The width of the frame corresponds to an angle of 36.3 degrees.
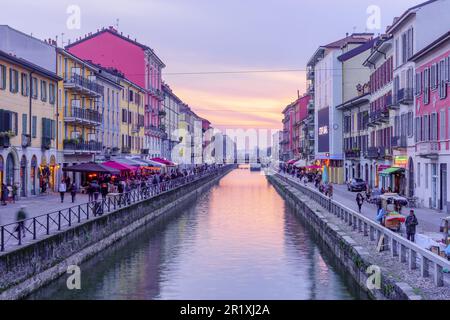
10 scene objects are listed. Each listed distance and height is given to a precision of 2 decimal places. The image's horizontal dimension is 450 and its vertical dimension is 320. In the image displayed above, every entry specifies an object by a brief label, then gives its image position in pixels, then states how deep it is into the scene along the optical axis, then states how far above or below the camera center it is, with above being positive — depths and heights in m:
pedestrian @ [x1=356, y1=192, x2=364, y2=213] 38.39 -2.20
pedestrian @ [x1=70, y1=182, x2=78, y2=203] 40.87 -1.72
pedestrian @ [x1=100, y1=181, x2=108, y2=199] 41.16 -1.76
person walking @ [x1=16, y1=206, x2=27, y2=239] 20.84 -1.90
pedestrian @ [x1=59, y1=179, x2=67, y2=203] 41.31 -1.67
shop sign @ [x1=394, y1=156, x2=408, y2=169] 47.44 -0.06
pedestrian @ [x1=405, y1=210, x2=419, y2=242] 24.72 -2.32
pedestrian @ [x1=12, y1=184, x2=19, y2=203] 41.41 -1.79
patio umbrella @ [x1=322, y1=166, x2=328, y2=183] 69.06 -1.55
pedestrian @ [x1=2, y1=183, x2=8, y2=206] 38.28 -1.82
